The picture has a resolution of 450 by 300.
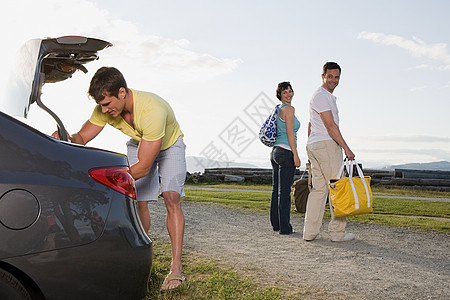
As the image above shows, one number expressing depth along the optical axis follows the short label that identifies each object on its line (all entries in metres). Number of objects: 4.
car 2.48
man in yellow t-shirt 3.91
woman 7.00
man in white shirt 6.49
